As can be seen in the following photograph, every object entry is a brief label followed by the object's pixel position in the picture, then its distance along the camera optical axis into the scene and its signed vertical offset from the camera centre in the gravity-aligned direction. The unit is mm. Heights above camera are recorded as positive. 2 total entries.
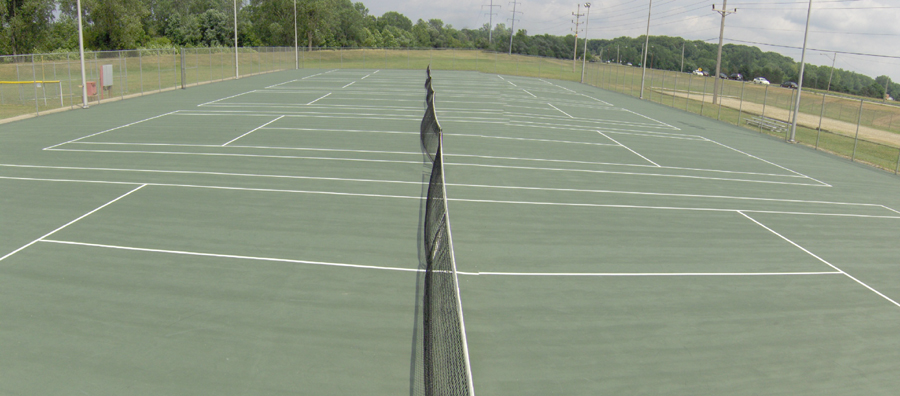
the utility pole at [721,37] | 48619 +3797
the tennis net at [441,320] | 5852 -2775
